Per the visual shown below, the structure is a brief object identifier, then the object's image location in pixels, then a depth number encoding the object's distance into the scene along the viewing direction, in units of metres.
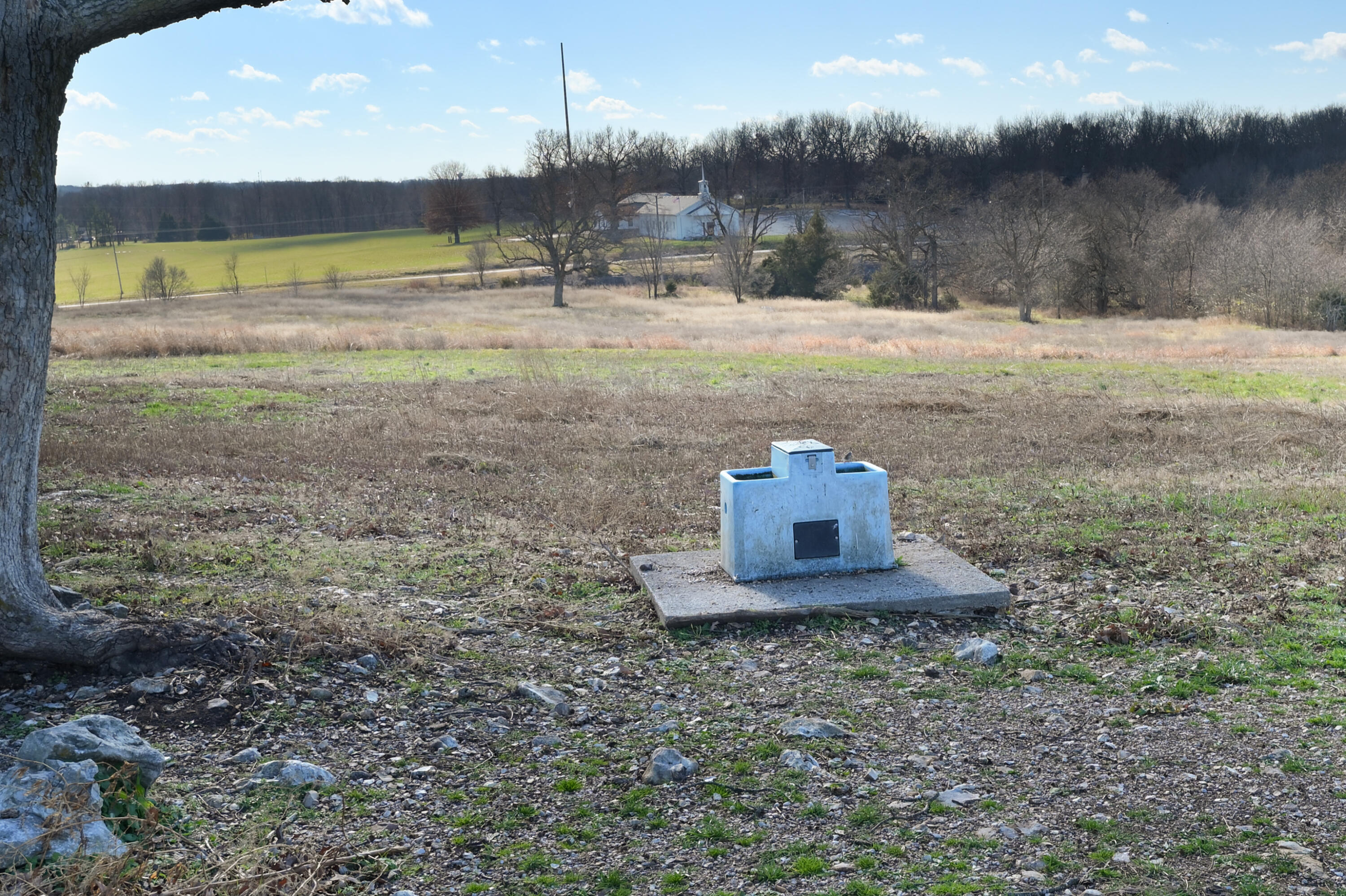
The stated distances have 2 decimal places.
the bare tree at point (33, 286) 4.42
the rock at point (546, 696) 4.87
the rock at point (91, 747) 3.60
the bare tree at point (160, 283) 67.69
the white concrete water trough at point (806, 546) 6.42
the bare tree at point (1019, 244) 48.94
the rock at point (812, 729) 4.54
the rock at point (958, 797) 3.93
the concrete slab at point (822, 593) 6.09
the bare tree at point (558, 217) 59.06
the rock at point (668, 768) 4.14
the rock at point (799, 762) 4.20
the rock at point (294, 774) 4.00
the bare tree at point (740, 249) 61.12
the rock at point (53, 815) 3.19
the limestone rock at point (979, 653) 5.45
